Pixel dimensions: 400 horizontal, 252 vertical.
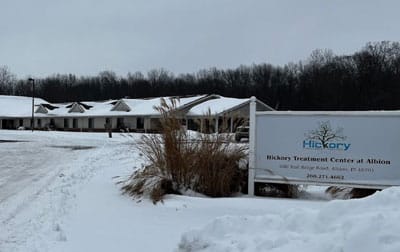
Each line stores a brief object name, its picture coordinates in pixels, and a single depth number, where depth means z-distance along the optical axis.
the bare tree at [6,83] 131.65
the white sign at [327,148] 9.06
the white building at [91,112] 64.12
